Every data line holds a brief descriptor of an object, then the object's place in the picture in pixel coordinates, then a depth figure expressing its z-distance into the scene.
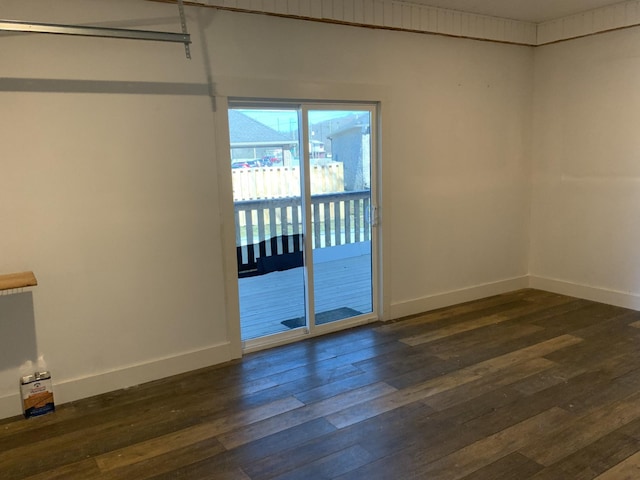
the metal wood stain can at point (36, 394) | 3.08
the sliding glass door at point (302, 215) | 3.95
